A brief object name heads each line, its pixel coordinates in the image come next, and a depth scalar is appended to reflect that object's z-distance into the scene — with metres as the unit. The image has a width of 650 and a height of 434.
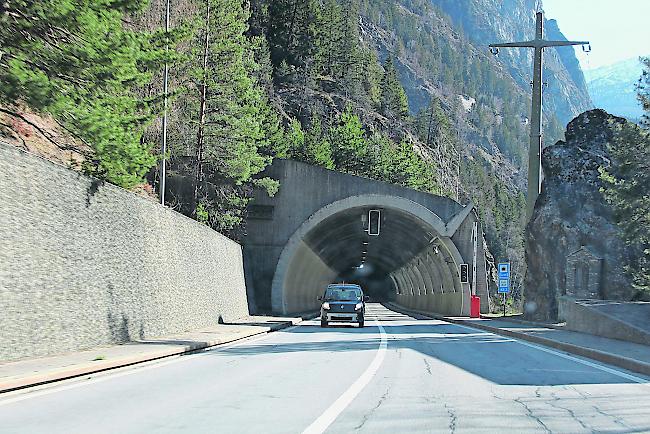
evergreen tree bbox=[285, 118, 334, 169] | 76.62
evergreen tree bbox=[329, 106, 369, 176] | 84.44
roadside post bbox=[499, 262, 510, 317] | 43.48
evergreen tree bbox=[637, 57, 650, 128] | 31.78
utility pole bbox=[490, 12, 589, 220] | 39.28
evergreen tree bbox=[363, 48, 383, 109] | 121.57
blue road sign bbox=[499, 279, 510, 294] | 43.44
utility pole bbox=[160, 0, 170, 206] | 33.94
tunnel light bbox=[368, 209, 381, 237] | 47.81
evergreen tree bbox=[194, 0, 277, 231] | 41.88
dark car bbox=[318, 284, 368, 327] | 35.88
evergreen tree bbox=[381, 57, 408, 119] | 124.77
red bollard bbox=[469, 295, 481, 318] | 47.91
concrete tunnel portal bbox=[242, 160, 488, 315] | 47.69
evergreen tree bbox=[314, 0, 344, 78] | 103.56
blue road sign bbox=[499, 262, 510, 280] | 43.50
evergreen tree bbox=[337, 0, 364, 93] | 109.81
